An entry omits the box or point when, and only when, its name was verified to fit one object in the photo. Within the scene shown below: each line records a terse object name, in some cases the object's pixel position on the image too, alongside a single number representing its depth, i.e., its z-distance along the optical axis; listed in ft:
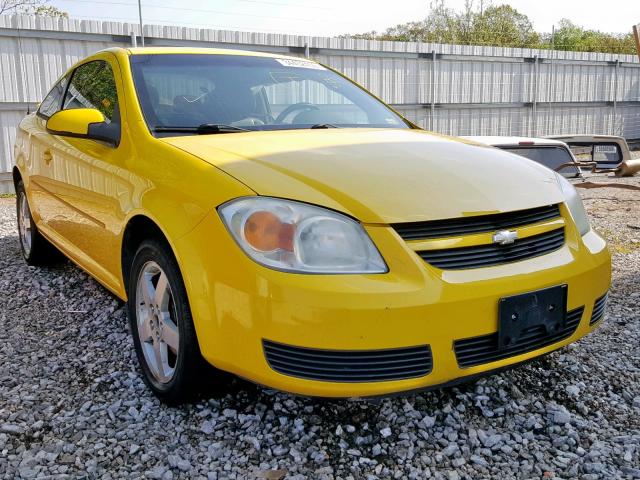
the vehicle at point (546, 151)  19.24
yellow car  6.20
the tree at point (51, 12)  95.76
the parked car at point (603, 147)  22.21
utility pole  32.86
